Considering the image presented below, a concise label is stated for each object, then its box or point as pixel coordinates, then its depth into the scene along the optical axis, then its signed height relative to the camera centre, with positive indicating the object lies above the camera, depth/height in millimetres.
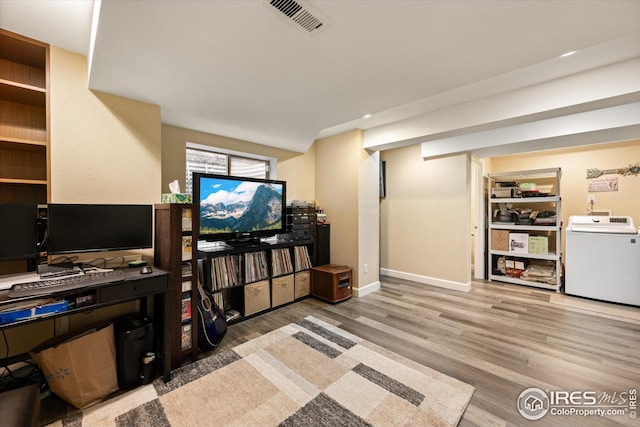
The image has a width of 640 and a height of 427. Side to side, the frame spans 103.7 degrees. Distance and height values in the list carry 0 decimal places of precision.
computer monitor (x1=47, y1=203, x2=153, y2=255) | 1723 -97
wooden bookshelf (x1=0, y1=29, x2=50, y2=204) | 1814 +736
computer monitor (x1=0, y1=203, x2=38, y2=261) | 1573 -101
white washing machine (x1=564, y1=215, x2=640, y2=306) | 3195 -649
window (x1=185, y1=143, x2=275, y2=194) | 3076 +681
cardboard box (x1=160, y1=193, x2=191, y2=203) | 2043 +130
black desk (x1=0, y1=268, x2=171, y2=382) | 1492 -530
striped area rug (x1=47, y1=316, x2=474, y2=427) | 1502 -1224
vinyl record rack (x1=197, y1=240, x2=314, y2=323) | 2662 -733
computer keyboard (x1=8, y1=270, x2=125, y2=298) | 1378 -414
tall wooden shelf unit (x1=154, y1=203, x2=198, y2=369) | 1931 -455
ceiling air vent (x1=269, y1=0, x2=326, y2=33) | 1268 +1058
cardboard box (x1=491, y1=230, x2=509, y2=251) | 4258 -489
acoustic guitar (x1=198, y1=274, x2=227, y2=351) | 2182 -986
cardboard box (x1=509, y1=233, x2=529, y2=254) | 4090 -516
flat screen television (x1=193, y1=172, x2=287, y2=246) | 2654 +72
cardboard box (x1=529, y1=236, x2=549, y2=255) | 3936 -530
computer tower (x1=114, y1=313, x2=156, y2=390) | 1721 -948
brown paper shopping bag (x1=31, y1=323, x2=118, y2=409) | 1524 -964
